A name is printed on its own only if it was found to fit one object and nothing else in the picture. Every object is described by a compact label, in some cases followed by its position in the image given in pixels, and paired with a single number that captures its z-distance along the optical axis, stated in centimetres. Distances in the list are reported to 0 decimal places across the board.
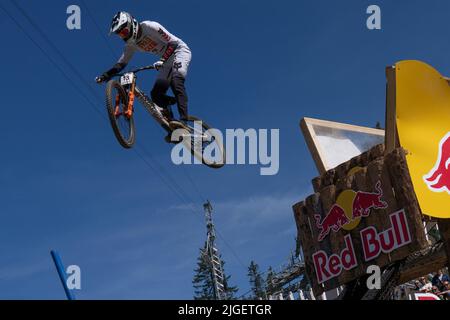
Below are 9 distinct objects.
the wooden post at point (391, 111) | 877
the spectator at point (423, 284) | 1200
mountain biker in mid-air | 962
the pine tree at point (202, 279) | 2958
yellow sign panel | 860
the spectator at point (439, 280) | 1241
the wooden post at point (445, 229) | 880
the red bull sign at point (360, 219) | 857
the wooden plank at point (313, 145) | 1021
